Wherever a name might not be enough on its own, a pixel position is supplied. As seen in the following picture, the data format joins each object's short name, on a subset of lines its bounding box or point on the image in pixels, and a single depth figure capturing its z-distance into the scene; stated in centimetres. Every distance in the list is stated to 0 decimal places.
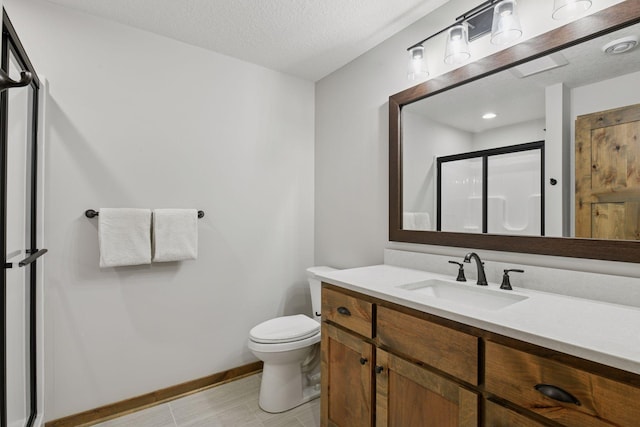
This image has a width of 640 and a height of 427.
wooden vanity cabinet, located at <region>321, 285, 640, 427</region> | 78
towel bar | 181
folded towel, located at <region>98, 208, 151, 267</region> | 179
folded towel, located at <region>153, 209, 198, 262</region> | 196
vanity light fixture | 139
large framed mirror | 117
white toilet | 189
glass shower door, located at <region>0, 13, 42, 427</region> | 121
